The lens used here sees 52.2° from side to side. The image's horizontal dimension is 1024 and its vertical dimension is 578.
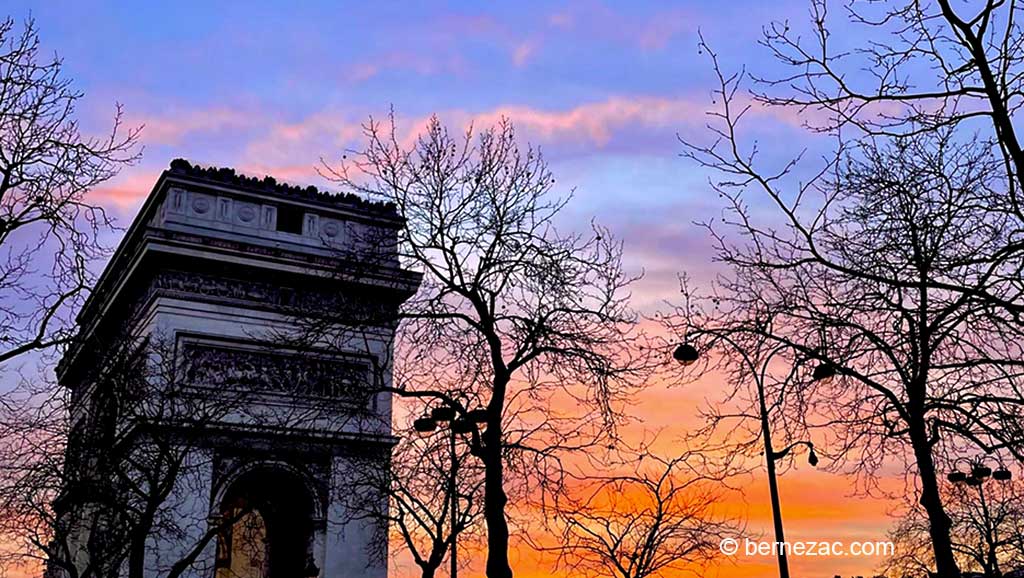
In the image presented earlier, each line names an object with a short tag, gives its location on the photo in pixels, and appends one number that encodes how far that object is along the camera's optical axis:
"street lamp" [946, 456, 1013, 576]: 14.55
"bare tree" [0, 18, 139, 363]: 12.08
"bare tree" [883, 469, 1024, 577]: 35.09
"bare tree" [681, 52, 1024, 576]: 10.85
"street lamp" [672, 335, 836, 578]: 13.46
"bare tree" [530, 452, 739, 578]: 25.67
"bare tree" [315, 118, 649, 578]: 15.33
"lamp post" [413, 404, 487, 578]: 14.68
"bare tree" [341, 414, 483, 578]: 22.00
